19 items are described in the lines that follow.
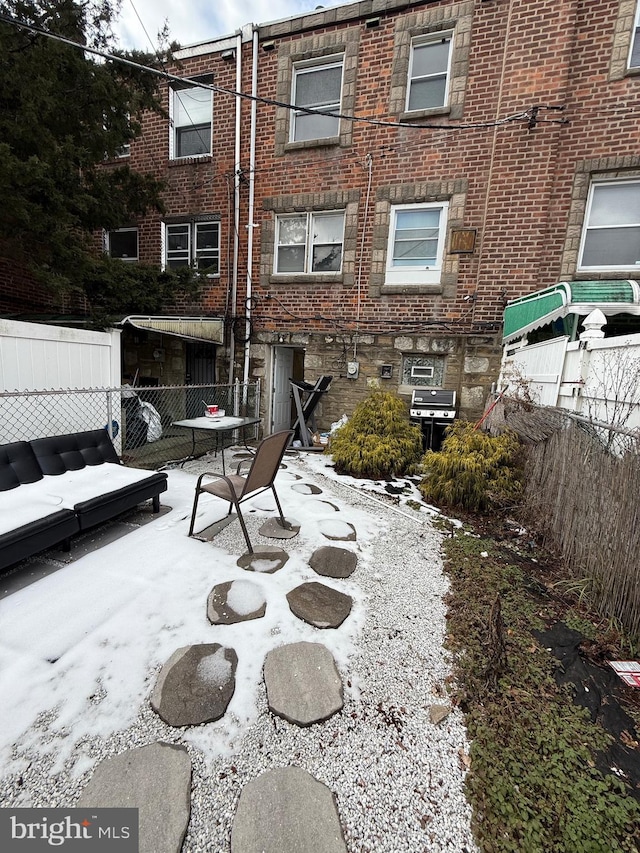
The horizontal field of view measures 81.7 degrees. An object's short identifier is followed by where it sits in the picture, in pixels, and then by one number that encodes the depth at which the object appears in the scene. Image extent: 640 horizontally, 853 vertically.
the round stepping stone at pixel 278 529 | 3.47
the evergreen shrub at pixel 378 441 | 5.45
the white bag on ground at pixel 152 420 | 6.69
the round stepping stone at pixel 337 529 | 3.55
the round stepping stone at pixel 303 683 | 1.75
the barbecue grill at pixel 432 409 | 6.56
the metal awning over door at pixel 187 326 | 5.88
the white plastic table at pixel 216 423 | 5.20
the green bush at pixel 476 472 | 4.12
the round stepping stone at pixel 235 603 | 2.34
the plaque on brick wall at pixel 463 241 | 6.41
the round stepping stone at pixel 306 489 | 4.73
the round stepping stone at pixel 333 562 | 2.94
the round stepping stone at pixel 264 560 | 2.91
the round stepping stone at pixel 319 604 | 2.37
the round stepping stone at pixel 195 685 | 1.71
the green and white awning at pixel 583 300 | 3.99
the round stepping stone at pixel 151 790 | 1.29
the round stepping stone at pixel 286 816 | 1.28
